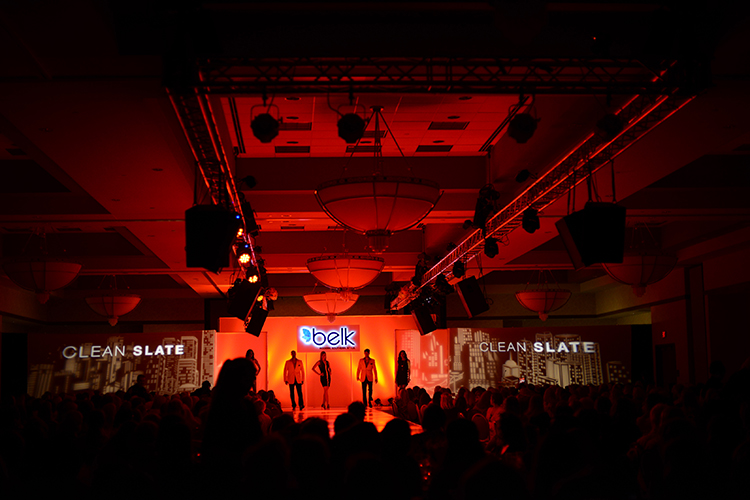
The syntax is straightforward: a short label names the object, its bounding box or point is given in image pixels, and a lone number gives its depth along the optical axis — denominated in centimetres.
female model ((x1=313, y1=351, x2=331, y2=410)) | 2056
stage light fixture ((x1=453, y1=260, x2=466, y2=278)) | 1166
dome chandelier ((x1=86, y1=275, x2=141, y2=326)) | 1678
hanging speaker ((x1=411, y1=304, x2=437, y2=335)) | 1632
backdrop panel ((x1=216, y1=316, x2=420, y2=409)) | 2102
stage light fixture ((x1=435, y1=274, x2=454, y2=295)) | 1326
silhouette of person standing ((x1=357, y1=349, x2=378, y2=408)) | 2073
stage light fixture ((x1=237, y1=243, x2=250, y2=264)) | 1046
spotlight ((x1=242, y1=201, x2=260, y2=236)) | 874
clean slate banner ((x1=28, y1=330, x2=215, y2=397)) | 1956
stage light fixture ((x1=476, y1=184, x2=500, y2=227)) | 869
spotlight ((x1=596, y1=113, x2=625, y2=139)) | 570
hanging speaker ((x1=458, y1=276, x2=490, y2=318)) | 1272
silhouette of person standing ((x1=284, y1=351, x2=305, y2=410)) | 2044
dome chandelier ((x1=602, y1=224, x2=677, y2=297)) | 1176
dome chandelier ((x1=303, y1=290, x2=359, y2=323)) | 1673
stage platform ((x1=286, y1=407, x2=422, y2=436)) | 1219
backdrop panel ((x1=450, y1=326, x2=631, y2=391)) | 1934
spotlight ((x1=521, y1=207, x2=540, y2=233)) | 836
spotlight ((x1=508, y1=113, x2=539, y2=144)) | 546
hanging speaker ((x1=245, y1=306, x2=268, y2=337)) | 1548
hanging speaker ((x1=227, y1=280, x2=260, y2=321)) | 1226
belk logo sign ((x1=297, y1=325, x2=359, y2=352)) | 2098
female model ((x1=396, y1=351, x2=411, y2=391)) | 2053
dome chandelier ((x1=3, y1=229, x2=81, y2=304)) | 1162
